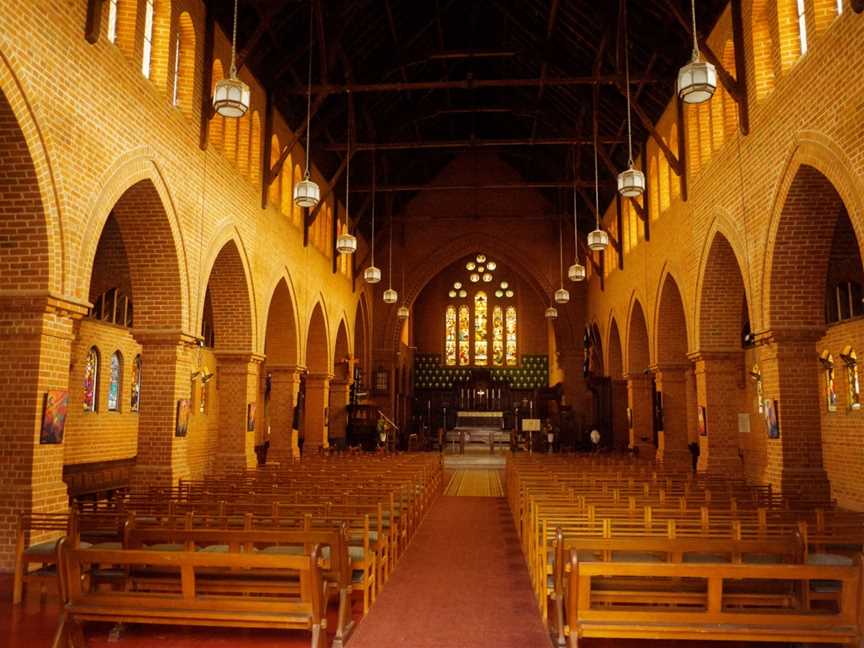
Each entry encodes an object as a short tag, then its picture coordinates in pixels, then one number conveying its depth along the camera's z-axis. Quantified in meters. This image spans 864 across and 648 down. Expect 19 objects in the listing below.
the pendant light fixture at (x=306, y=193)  11.81
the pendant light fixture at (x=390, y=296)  21.88
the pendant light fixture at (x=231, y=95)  8.44
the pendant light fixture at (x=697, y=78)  7.95
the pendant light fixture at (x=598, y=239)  15.16
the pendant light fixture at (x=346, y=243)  15.77
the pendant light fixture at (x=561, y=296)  21.02
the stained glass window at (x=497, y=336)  35.28
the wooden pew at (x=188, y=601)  4.37
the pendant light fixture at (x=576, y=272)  18.11
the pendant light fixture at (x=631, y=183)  11.77
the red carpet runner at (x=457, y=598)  5.51
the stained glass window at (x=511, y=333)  35.25
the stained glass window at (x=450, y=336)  35.31
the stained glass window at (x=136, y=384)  16.23
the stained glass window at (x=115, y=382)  15.38
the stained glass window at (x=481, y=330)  35.28
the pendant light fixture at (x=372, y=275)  18.98
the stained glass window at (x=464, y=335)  35.38
